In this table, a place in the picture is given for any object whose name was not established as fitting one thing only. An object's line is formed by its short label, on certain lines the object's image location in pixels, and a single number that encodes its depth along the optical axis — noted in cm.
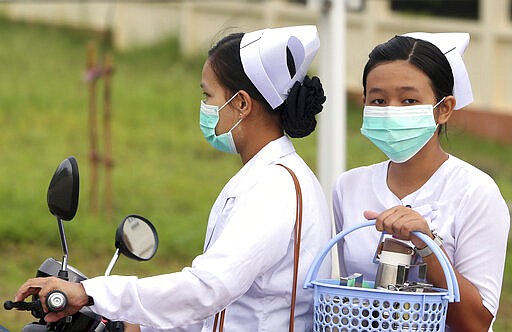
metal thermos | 553
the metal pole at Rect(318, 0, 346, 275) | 1182
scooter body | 552
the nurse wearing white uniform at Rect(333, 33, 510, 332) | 568
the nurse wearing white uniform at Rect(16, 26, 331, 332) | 539
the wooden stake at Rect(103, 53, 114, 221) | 1918
